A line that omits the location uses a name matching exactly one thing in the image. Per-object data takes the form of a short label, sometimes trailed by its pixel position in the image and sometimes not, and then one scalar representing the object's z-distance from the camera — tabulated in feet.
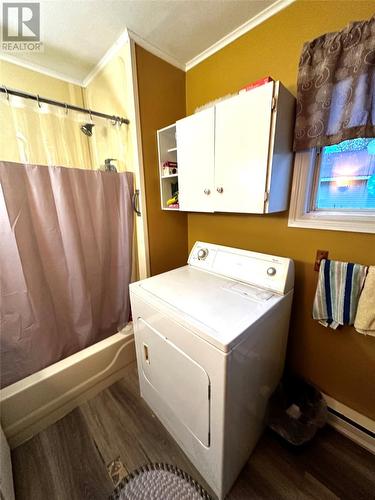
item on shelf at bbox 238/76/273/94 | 3.47
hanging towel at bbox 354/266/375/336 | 3.45
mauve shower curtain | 4.27
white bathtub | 4.19
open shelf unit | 5.62
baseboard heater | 4.16
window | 3.73
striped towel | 3.67
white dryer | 2.98
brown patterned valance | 3.06
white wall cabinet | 3.58
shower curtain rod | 3.96
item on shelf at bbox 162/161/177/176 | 5.65
